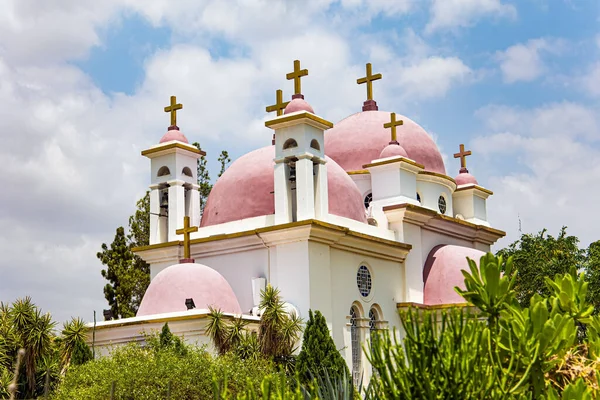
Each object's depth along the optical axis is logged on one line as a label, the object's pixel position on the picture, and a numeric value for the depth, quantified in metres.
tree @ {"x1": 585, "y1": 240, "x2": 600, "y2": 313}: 28.61
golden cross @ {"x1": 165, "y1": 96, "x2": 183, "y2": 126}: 25.38
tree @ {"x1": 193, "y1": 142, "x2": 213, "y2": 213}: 35.09
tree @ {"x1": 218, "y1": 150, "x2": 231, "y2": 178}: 36.14
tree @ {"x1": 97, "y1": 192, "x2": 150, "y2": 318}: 31.75
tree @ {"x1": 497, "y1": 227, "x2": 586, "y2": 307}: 31.03
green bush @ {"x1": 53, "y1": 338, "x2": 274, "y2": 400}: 16.56
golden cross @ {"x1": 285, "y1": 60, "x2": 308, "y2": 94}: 22.83
